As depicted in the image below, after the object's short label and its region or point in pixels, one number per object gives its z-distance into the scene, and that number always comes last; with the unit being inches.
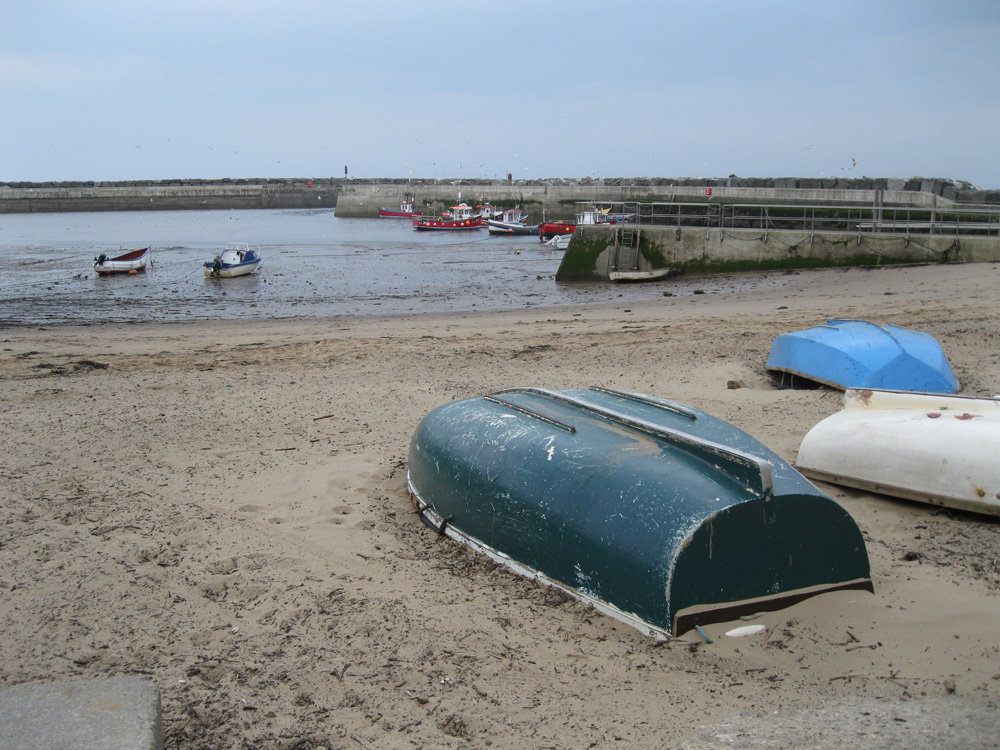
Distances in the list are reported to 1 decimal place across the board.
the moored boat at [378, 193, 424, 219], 2679.6
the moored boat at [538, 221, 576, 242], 1727.4
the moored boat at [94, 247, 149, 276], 1063.7
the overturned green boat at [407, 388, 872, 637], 133.6
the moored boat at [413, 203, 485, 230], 2158.0
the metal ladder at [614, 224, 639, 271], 908.6
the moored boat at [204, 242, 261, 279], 1042.1
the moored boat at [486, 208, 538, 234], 1958.7
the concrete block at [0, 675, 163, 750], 94.0
